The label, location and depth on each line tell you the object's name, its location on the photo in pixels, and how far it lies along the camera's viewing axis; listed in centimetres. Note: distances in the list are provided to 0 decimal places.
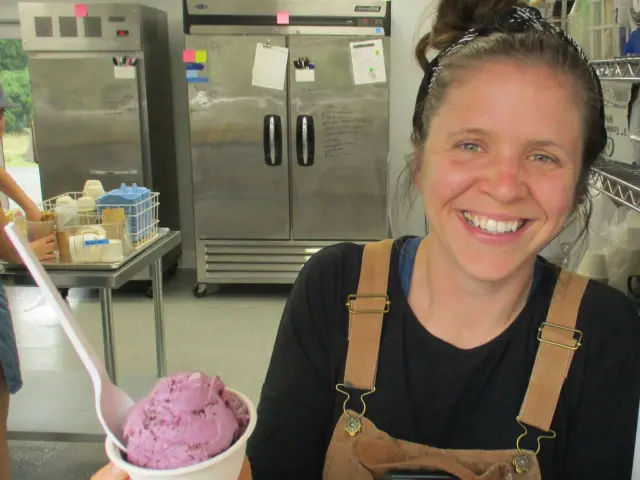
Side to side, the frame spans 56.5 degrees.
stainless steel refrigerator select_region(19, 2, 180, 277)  401
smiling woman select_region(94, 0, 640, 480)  98
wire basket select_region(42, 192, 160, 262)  228
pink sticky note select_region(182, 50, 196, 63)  399
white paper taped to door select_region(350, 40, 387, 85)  397
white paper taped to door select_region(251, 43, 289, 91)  396
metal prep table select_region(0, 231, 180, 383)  217
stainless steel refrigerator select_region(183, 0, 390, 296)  397
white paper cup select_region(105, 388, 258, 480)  67
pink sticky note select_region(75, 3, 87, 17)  399
